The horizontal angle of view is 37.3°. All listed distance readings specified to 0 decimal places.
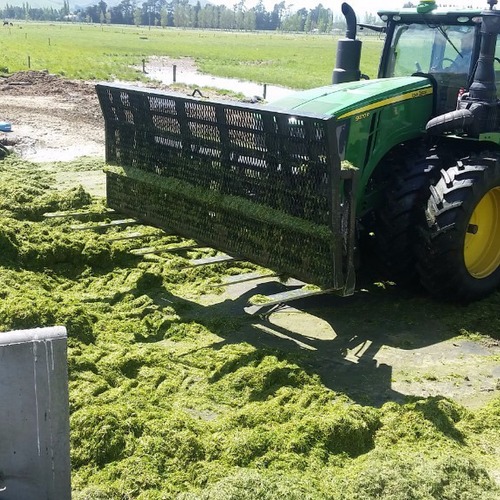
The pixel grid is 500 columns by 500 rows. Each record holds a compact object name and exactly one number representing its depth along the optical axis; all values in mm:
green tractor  5629
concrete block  3047
